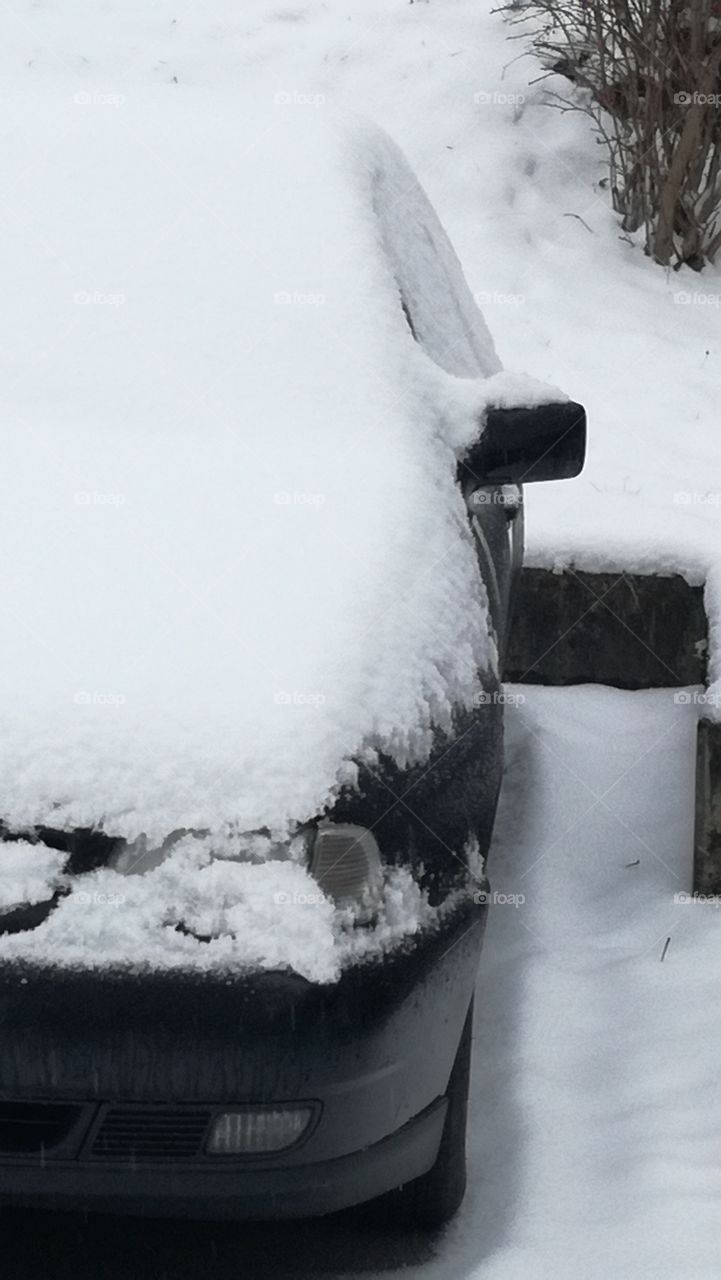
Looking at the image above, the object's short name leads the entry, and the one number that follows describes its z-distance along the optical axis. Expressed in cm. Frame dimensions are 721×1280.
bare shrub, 697
